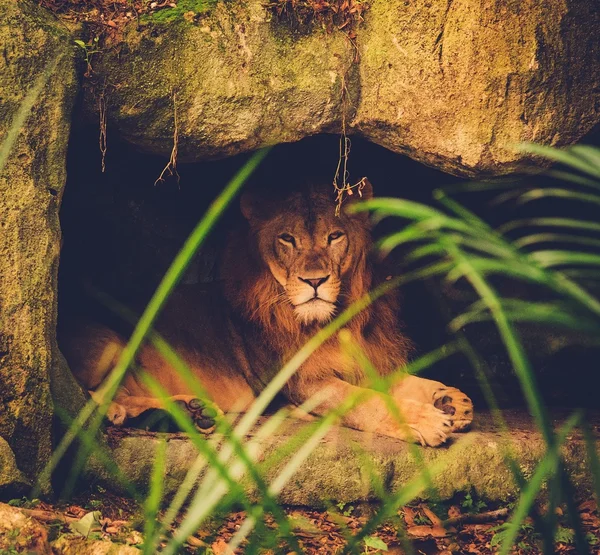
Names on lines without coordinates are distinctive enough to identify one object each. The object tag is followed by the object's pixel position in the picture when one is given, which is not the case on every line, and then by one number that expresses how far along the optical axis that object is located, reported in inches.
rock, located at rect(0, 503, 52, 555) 261.1
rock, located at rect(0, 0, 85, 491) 318.0
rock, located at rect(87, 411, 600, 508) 374.3
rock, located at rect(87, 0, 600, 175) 358.6
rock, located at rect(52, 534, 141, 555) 271.6
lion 433.7
